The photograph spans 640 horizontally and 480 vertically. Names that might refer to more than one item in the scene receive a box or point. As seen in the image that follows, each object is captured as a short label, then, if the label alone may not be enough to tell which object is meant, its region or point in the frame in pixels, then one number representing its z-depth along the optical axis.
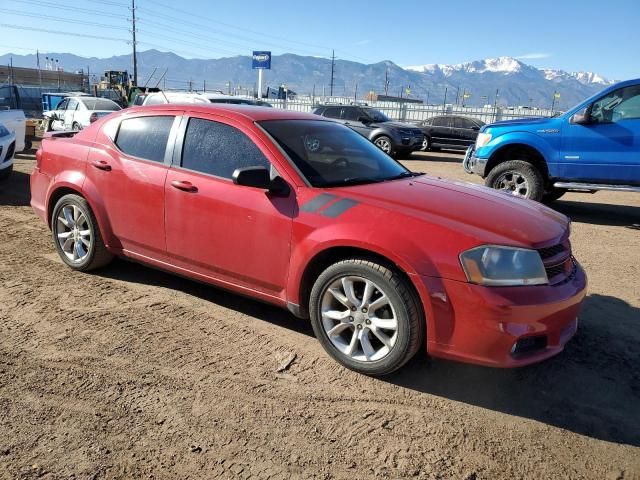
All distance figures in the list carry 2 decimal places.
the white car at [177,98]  12.16
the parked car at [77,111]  16.95
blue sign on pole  50.75
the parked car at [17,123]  10.18
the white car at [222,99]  11.98
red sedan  2.91
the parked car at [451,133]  20.47
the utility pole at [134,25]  63.25
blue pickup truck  7.57
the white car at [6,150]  8.49
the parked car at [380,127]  16.95
